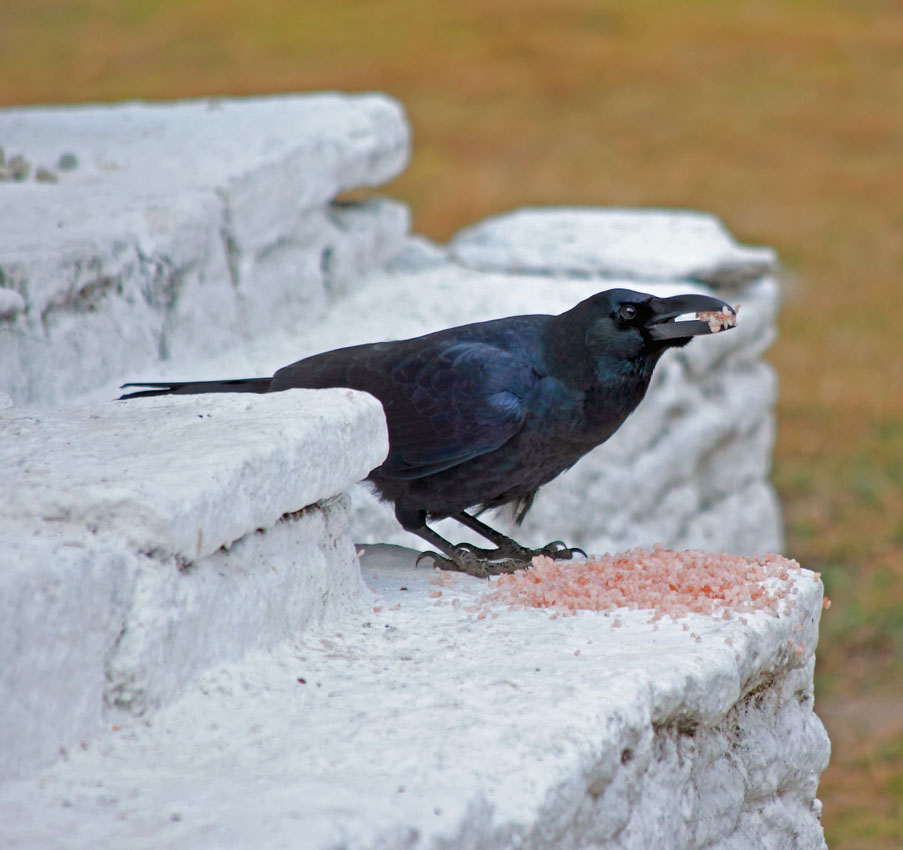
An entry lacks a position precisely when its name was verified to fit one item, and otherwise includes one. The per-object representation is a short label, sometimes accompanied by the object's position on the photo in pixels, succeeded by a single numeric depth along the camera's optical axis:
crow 10.36
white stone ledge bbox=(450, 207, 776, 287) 11.14
